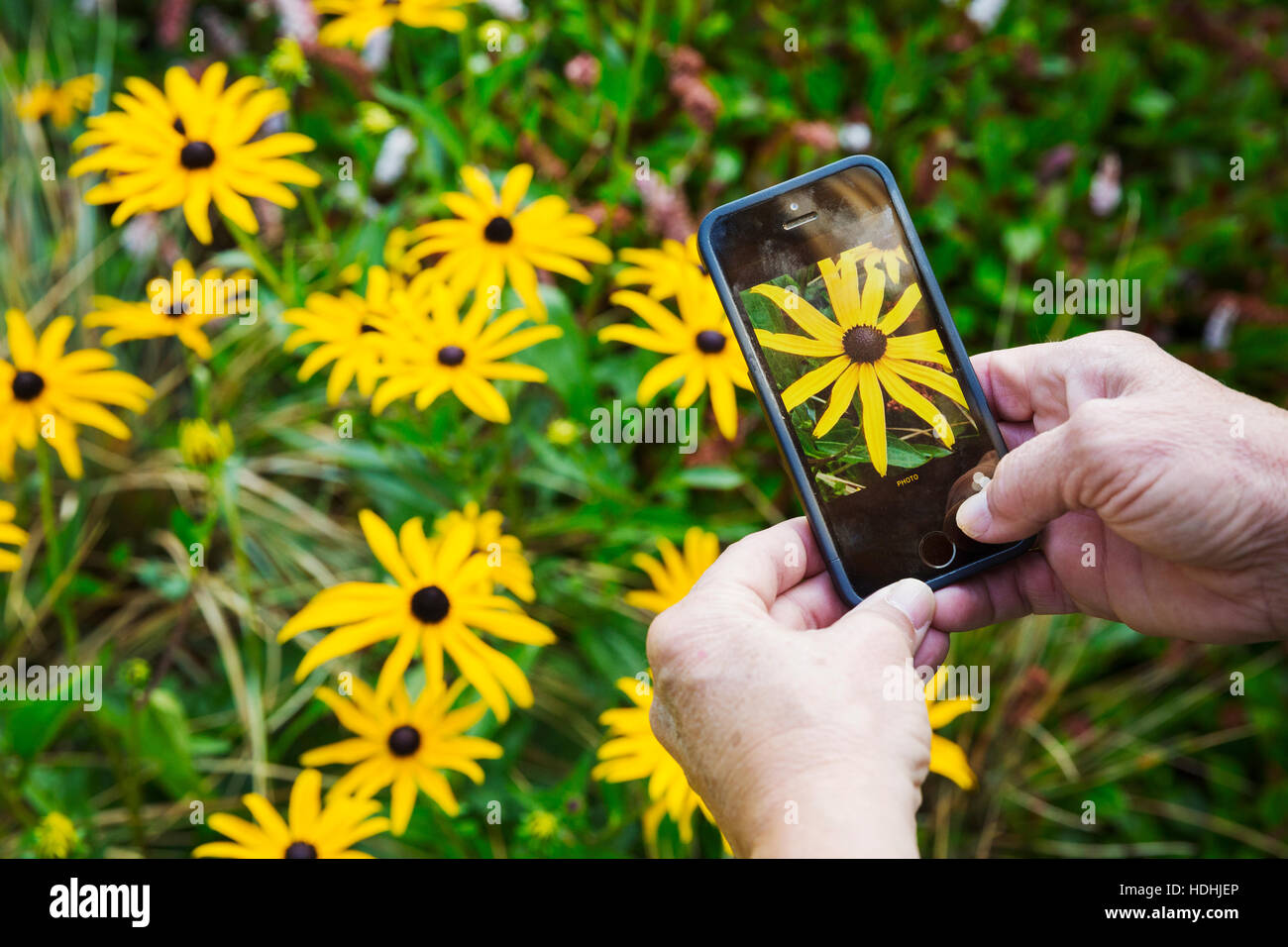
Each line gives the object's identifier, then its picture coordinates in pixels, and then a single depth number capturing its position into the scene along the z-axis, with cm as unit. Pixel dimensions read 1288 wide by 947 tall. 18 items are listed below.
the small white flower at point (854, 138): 64
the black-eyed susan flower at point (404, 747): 49
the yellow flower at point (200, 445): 50
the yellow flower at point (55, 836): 49
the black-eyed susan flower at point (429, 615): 48
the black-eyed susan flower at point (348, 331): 51
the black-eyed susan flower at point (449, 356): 50
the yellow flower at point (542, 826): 50
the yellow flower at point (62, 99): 66
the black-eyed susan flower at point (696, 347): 52
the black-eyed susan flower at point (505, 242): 53
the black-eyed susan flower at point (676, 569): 53
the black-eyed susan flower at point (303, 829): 49
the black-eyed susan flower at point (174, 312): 52
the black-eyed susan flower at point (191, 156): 51
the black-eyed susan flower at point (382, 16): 55
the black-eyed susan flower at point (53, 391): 52
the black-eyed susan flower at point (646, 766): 50
